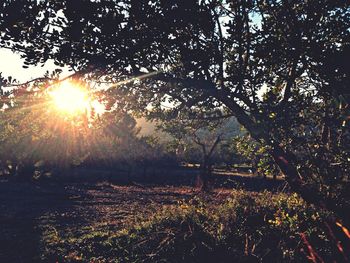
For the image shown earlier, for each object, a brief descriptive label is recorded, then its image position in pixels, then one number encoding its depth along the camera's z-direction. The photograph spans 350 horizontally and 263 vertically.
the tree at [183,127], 9.60
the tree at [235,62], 5.63
